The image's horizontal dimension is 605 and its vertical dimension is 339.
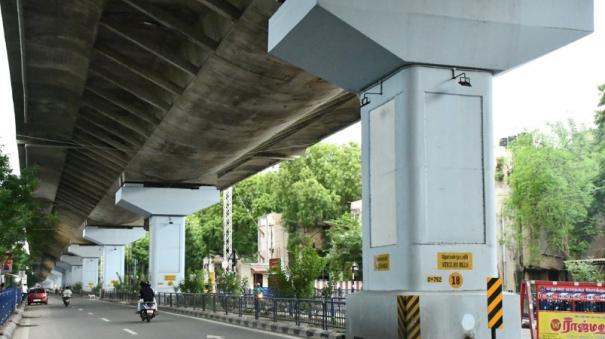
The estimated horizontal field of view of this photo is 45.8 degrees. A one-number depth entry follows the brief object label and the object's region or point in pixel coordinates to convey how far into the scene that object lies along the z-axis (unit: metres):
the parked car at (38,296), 59.78
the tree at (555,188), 46.25
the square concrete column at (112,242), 78.62
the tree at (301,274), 24.67
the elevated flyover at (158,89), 19.92
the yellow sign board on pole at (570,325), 14.50
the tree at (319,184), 64.94
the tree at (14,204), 31.46
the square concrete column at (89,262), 103.06
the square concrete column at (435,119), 13.13
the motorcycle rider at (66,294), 53.28
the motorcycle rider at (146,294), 27.84
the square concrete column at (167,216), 43.94
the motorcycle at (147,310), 27.84
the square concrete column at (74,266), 131.00
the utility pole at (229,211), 63.93
